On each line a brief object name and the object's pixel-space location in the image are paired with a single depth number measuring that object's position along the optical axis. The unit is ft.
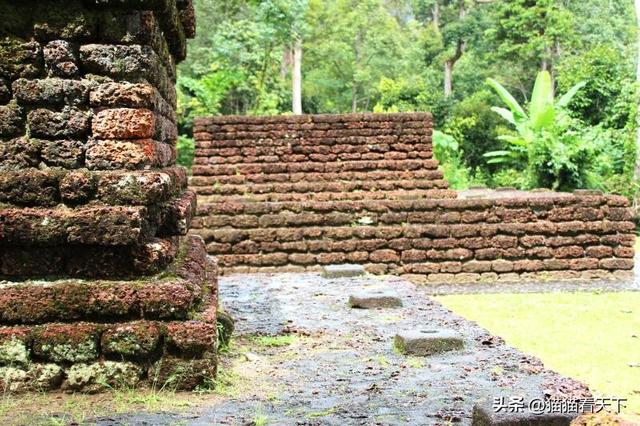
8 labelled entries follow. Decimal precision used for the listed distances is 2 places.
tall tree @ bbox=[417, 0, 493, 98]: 104.99
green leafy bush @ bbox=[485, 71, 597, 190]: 50.80
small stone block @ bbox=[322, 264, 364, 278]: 26.40
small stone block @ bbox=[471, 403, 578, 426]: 9.49
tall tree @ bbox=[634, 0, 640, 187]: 55.93
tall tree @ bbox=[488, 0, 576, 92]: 83.38
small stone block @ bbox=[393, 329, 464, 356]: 14.71
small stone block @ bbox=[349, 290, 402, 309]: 19.88
